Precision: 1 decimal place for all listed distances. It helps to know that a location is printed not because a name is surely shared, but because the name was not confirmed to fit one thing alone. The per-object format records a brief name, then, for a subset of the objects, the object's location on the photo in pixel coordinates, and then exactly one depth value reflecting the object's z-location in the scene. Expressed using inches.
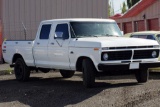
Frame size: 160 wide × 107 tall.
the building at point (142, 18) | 1093.1
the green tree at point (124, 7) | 2020.2
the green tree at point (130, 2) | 1679.4
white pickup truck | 409.4
